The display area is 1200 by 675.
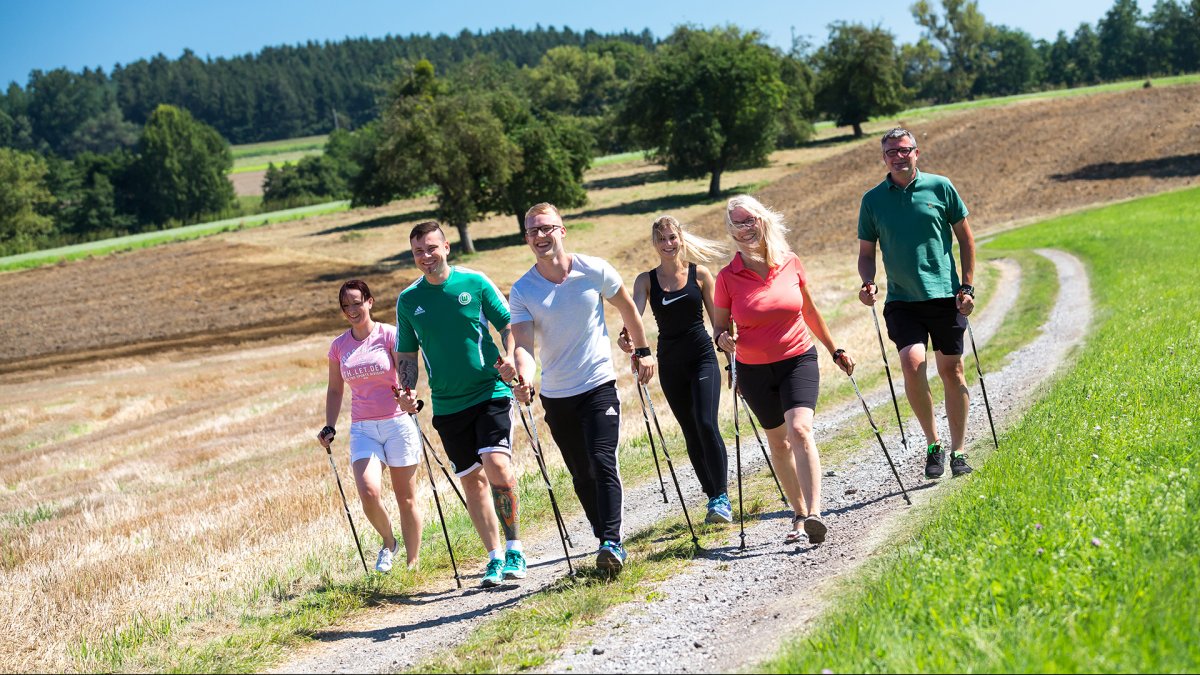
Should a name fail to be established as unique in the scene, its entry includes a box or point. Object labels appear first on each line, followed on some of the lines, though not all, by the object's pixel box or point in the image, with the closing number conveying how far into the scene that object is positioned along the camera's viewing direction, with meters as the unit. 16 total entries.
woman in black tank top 8.72
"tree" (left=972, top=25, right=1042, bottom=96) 138.12
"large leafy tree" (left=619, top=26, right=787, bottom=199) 65.06
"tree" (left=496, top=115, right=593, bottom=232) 59.62
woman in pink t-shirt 8.50
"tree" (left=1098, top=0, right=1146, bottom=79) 127.69
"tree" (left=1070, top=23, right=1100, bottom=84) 134.00
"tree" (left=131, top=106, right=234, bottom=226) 111.19
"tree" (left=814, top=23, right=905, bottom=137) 90.75
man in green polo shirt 8.66
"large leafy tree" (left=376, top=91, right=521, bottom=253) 53.78
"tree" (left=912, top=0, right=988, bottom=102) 140.38
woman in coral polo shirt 7.59
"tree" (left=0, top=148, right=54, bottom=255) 93.69
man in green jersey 7.84
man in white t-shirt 7.59
